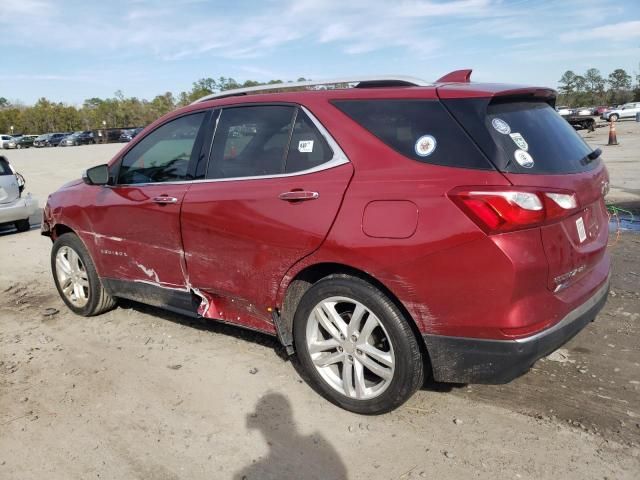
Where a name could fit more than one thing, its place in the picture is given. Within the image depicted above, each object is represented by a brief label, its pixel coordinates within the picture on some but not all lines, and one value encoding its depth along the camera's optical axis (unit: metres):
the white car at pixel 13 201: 9.27
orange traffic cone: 20.75
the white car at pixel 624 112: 46.94
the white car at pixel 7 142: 58.03
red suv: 2.56
